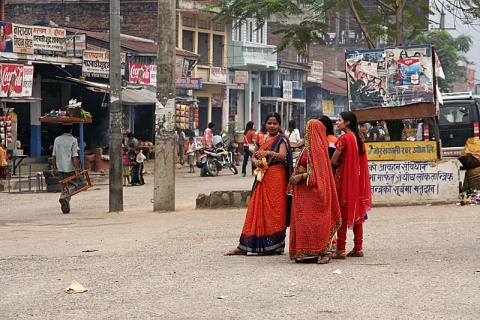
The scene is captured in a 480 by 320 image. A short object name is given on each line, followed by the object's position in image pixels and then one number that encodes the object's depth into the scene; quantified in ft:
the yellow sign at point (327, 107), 229.23
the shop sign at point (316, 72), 210.59
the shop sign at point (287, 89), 197.98
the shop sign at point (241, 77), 171.73
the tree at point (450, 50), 234.79
